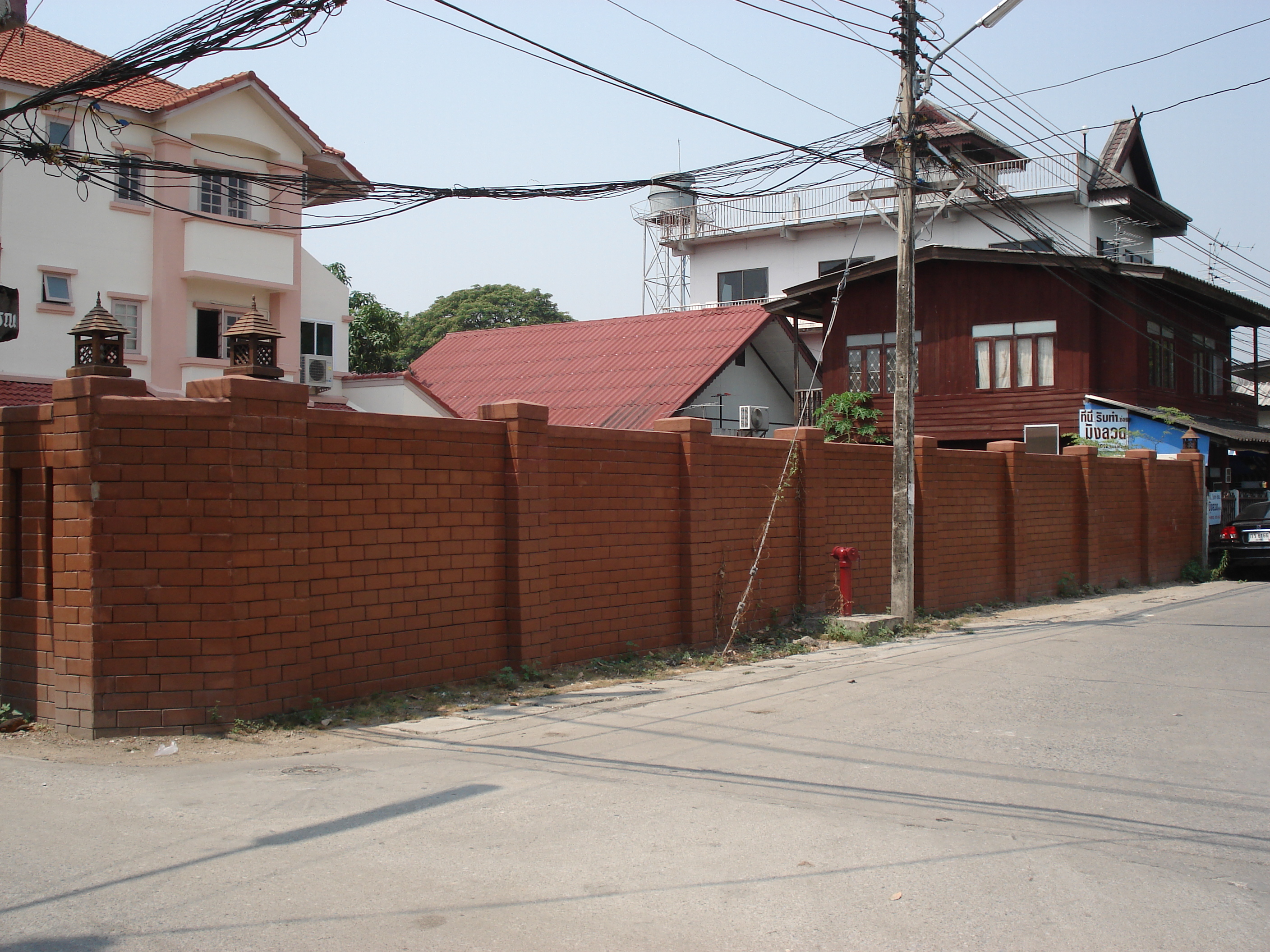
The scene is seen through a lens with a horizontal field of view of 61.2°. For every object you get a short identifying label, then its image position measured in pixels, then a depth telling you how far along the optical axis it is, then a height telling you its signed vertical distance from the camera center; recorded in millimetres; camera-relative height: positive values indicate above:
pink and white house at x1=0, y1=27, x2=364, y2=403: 19672 +4901
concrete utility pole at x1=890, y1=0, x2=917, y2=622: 14906 +1806
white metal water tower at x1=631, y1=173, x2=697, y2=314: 44812 +10759
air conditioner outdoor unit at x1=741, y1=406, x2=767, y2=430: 23328 +1428
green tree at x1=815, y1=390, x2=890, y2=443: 28406 +1732
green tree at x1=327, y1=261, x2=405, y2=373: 35531 +4953
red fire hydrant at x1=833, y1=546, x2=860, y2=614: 14352 -1155
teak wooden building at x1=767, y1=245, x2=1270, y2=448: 27812 +4002
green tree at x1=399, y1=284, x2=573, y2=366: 63719 +10313
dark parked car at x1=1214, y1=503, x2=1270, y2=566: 24141 -1255
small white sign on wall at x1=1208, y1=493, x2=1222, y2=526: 27625 -698
